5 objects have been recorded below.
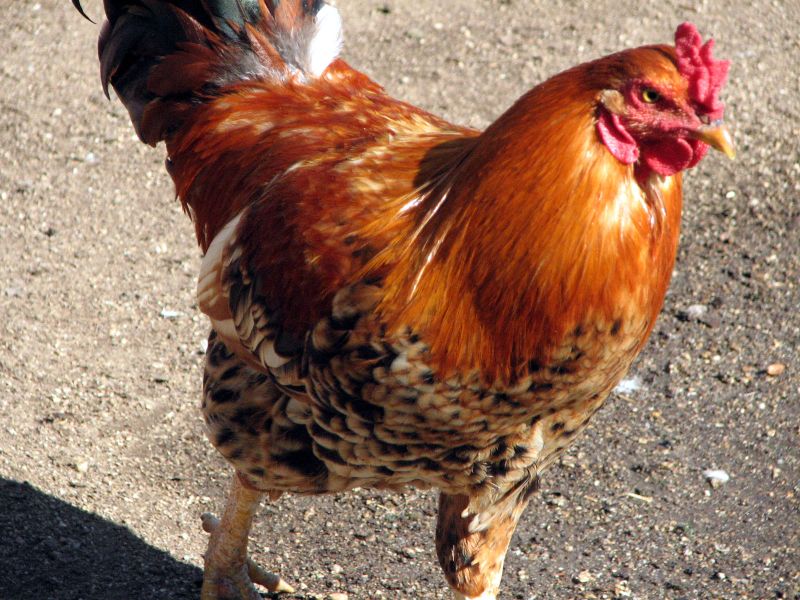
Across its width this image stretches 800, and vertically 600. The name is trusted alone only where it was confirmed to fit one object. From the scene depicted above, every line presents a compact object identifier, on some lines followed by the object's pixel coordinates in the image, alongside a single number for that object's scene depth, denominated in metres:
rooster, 2.58
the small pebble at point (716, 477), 4.27
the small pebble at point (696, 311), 5.04
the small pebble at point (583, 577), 3.88
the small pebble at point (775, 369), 4.75
